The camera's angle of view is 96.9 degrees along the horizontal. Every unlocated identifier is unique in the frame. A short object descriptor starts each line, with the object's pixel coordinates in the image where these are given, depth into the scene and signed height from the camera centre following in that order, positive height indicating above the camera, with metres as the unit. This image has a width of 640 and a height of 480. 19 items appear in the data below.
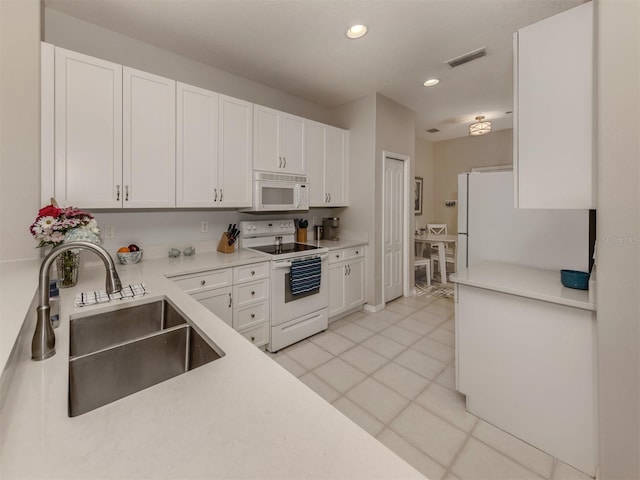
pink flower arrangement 1.63 +0.07
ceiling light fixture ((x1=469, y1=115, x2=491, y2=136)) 4.19 +1.68
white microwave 2.91 +0.51
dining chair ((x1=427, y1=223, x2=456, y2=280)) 5.58 -0.22
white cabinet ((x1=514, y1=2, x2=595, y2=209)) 1.45 +0.69
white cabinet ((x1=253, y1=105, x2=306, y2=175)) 2.90 +1.05
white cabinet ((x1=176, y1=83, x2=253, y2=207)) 2.44 +0.82
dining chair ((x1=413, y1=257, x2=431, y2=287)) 4.92 -0.43
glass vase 1.73 -0.20
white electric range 2.75 -0.49
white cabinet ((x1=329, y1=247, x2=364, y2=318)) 3.37 -0.51
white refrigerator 2.11 +0.08
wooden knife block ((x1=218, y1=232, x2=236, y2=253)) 2.90 -0.08
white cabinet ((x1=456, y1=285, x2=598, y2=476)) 1.49 -0.76
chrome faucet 0.88 -0.26
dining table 4.88 -0.04
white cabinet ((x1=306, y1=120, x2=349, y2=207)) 3.45 +0.96
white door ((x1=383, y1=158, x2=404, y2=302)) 3.96 +0.18
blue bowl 1.59 -0.22
